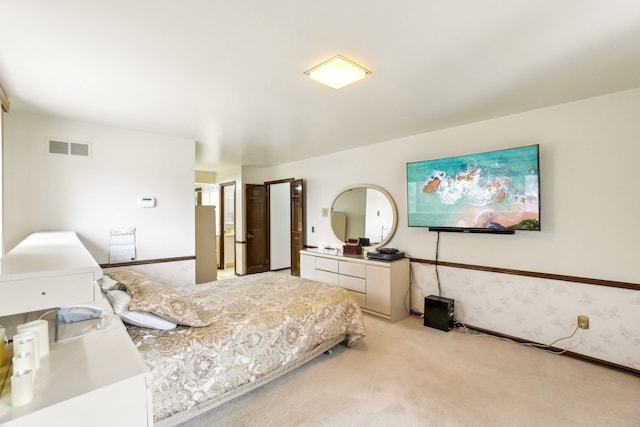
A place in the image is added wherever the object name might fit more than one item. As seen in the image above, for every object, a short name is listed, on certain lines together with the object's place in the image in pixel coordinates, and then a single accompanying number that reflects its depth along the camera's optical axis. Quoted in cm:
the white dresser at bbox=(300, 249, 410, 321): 355
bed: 169
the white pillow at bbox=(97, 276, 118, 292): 200
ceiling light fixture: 193
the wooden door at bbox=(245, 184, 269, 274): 598
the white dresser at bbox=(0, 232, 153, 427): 86
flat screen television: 276
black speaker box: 323
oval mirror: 405
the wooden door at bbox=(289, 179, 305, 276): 535
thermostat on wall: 347
